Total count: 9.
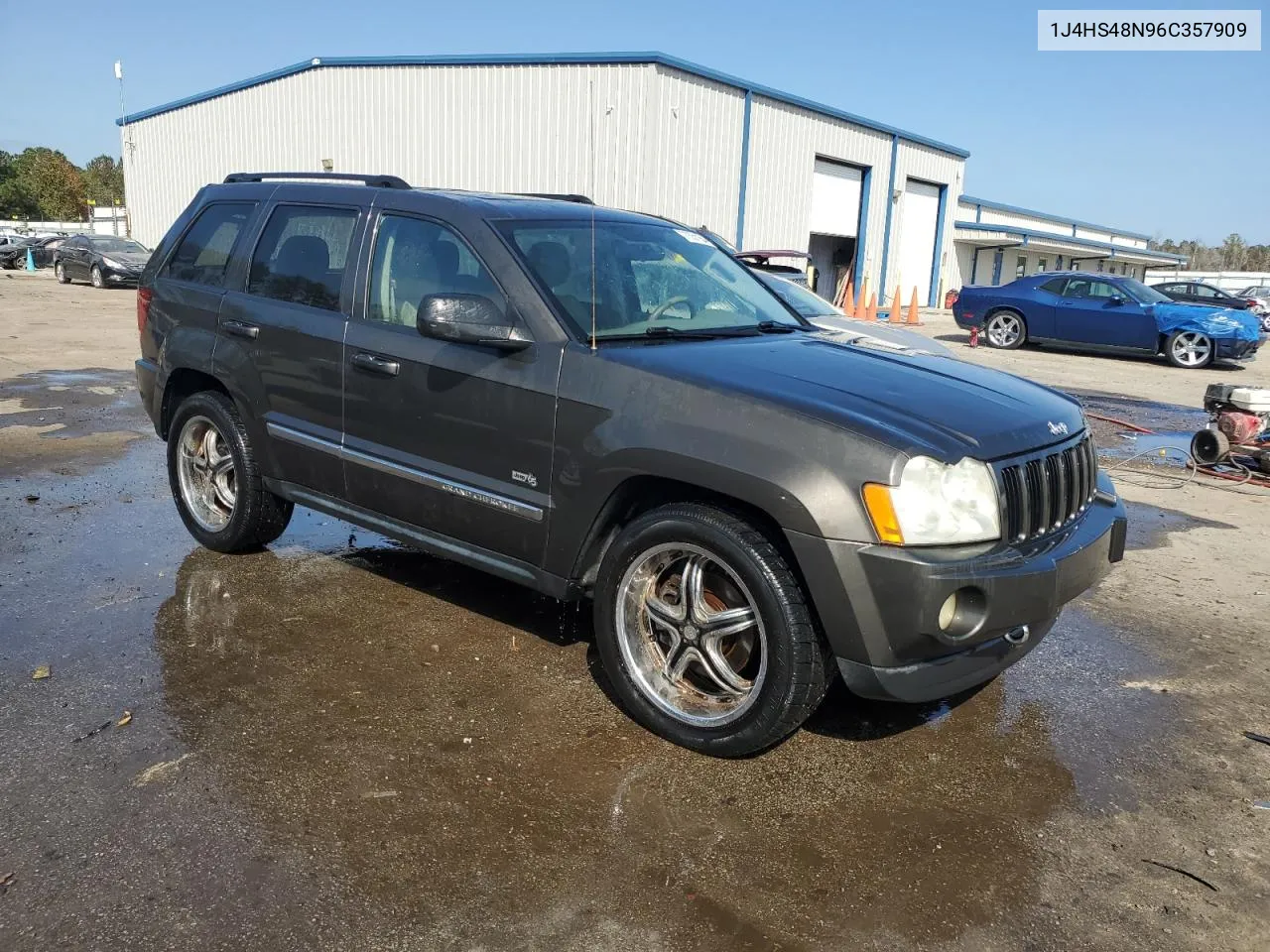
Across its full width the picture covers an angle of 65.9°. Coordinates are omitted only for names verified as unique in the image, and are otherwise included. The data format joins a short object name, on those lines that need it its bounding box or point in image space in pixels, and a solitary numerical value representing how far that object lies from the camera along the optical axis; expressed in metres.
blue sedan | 17.00
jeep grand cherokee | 2.94
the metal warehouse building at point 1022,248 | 39.59
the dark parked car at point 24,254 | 37.16
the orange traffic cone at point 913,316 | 24.84
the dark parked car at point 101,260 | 26.11
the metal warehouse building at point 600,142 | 22.48
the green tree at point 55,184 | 75.44
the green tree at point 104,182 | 85.69
